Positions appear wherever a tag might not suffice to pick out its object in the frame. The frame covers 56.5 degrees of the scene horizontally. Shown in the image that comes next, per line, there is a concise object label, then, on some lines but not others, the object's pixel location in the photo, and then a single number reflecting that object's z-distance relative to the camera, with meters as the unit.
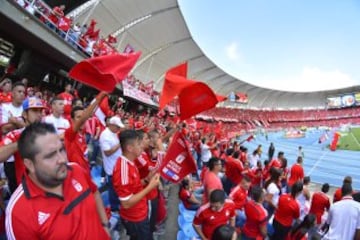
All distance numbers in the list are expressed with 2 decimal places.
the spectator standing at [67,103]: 5.09
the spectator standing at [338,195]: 6.17
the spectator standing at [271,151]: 15.54
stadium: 7.86
